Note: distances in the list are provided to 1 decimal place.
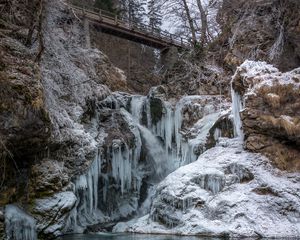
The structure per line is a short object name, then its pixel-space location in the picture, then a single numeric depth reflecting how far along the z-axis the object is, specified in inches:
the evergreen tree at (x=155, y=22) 1233.4
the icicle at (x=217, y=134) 546.0
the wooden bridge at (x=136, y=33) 875.4
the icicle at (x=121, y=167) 547.2
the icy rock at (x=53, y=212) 378.3
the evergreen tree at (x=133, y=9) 1248.8
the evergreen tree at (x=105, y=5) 1084.9
